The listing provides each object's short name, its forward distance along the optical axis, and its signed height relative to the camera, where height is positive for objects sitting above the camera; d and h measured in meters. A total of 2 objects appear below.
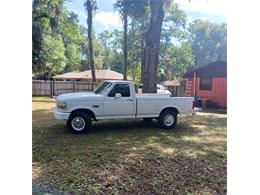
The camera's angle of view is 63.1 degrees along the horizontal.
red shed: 8.13 +0.39
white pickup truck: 3.85 -0.26
